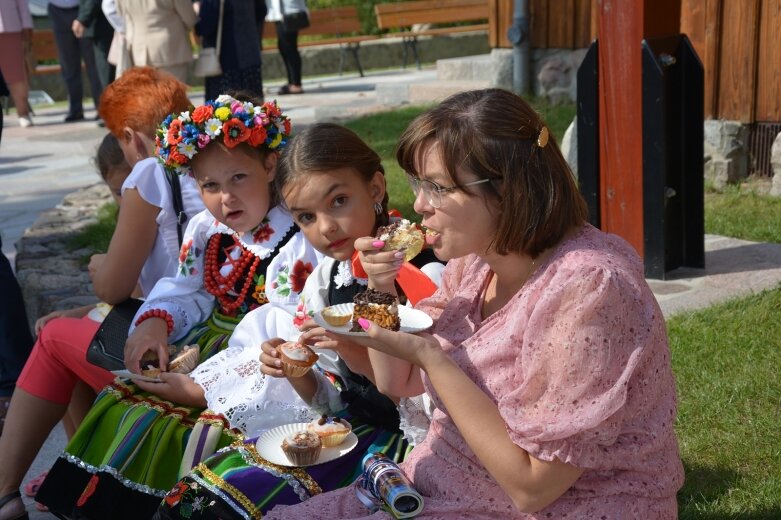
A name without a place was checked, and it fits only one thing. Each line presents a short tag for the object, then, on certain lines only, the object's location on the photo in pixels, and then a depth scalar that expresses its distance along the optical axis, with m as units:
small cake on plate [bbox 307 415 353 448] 2.59
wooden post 4.95
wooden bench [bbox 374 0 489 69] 16.44
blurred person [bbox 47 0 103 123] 12.65
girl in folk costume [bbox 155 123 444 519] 2.61
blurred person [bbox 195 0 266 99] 7.80
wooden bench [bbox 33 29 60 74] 17.05
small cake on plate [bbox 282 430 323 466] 2.52
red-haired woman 3.49
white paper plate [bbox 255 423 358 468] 2.55
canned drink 2.12
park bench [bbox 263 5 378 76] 17.88
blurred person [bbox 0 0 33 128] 12.22
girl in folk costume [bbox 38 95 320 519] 2.96
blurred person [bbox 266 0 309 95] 14.21
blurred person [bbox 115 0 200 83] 8.36
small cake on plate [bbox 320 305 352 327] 2.33
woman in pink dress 1.89
